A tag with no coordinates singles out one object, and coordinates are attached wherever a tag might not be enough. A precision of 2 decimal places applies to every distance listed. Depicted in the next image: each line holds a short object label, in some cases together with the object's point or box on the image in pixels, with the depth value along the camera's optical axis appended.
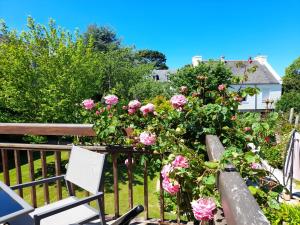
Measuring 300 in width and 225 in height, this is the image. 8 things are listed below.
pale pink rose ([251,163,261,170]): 1.46
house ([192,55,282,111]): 26.72
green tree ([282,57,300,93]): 36.25
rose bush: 1.40
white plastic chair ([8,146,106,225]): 2.07
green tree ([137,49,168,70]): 48.96
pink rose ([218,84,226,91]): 2.51
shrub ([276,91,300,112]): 23.08
